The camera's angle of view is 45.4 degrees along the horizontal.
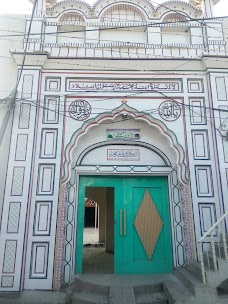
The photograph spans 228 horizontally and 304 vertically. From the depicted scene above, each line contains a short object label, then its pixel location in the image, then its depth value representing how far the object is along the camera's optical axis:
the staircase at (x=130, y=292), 3.49
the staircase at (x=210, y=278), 3.33
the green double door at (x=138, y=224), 4.54
